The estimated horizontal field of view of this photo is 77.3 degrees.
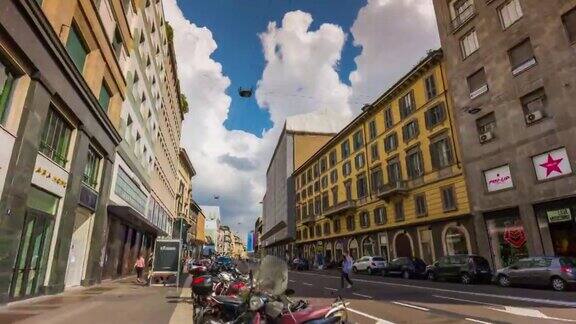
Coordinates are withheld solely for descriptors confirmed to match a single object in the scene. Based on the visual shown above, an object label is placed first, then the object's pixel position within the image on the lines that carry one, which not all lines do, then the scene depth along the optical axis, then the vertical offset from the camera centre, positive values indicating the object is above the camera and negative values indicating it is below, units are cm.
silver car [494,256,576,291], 1523 -46
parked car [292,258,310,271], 4438 +35
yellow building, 2772 +799
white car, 3093 +14
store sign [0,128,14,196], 918 +303
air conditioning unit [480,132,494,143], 2419 +824
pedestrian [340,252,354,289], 1798 -4
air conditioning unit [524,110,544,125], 2105 +828
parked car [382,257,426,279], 2570 -21
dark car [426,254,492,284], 2023 -29
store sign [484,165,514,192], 2272 +528
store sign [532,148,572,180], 1950 +526
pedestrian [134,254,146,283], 2091 +24
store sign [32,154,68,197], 1138 +316
